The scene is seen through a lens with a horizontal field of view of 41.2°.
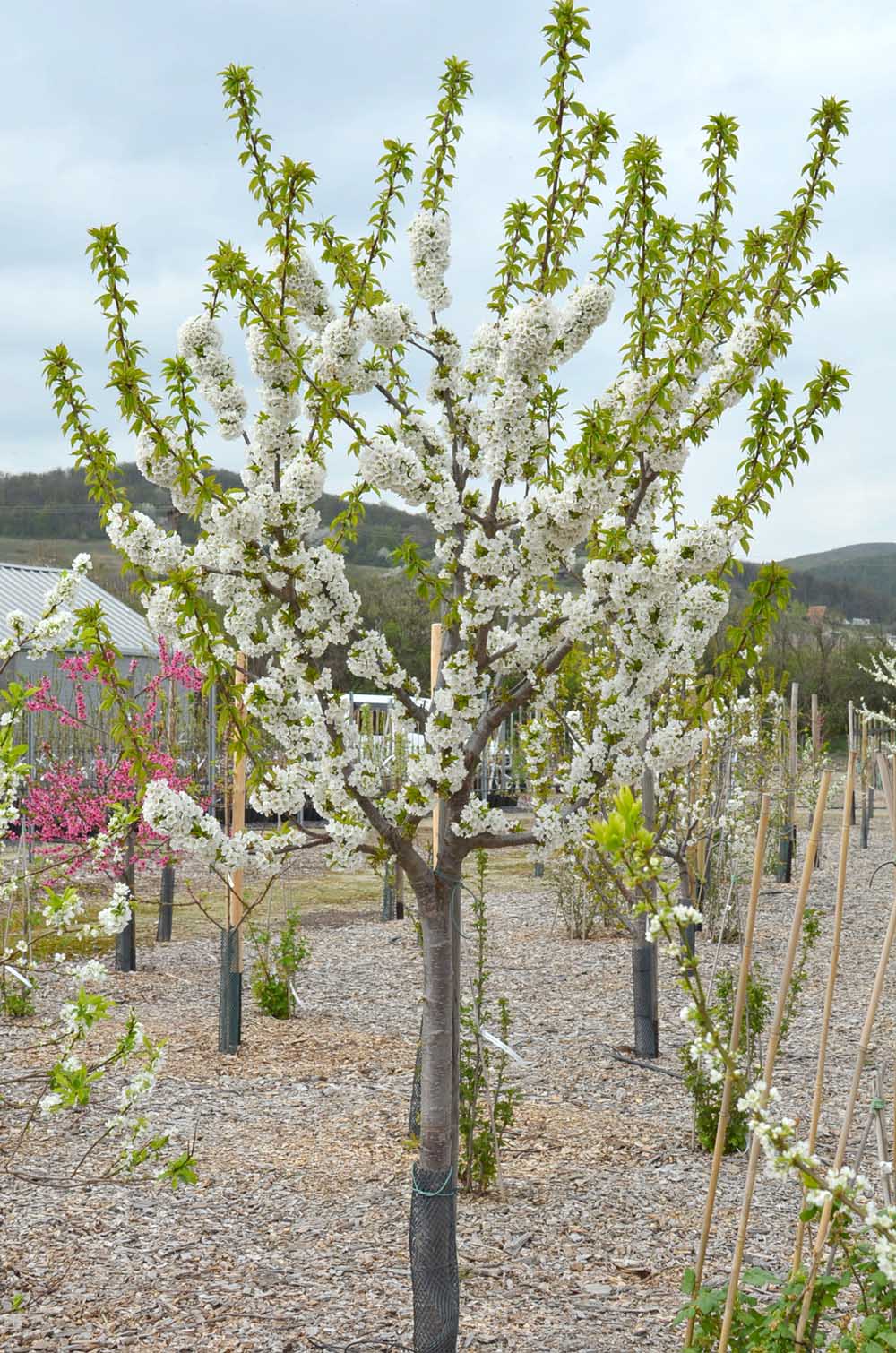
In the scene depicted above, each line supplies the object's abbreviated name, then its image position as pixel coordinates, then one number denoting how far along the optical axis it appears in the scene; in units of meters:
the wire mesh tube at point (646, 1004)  6.32
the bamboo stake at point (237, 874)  6.34
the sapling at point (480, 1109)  4.47
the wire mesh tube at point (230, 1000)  6.35
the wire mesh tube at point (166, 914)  10.32
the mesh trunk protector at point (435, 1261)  3.20
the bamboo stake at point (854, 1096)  2.39
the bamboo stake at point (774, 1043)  2.41
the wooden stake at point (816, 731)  15.23
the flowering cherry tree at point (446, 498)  3.16
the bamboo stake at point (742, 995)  2.44
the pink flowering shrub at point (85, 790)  8.73
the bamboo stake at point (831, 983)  2.44
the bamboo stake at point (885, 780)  2.45
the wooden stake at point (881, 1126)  2.64
